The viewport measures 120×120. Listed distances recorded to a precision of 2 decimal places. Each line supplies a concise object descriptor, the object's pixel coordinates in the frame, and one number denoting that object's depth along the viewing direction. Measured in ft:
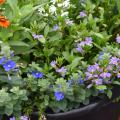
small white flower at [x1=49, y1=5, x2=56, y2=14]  3.54
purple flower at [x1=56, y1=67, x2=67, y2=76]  3.08
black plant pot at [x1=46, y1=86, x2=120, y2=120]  3.13
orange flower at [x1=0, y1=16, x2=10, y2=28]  2.98
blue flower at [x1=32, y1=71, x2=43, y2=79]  3.08
